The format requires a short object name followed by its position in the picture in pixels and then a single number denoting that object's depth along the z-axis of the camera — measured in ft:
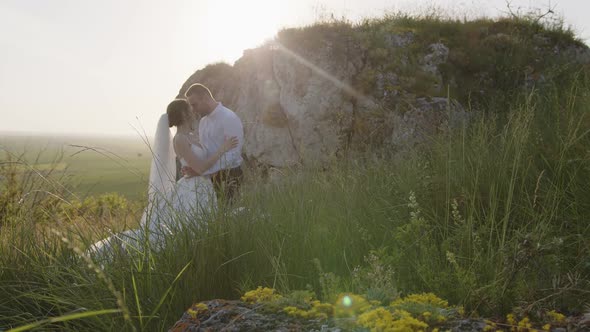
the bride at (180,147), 20.88
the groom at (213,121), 23.09
